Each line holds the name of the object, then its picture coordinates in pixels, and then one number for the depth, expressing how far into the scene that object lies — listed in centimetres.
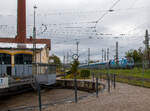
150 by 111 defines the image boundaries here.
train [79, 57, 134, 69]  4239
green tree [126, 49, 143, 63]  5550
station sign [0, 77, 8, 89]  1473
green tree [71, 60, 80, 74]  3331
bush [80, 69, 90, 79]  3247
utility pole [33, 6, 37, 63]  2217
